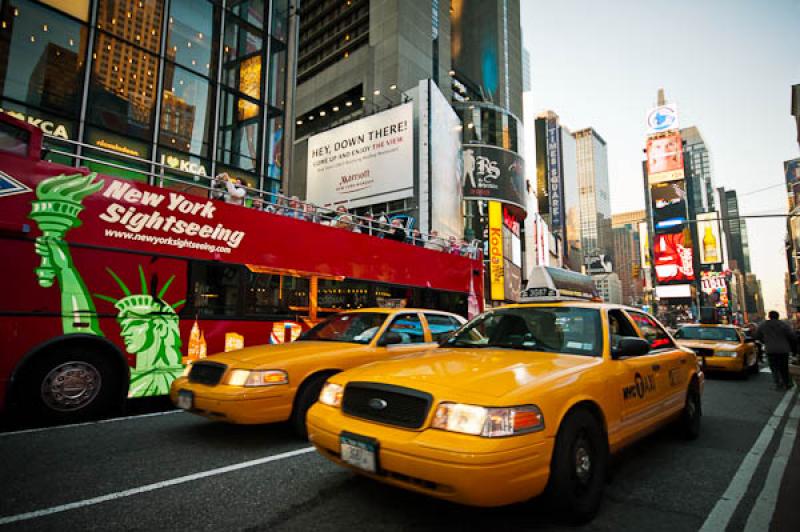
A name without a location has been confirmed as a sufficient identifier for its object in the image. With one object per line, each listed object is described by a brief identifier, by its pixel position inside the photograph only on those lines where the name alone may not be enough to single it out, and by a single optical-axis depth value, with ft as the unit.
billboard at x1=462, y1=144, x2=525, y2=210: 116.06
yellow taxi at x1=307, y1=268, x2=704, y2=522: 8.29
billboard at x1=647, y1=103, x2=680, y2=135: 287.89
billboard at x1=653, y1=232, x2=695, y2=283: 260.83
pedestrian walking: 31.65
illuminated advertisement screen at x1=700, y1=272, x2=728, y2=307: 290.46
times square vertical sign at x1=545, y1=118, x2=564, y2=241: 244.83
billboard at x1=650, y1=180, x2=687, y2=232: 271.90
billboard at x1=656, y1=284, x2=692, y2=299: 255.70
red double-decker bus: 17.62
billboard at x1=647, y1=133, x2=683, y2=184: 276.82
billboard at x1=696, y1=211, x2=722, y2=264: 302.25
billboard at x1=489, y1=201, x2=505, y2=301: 115.34
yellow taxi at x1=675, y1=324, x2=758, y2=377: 37.35
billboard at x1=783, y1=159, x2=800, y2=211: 245.00
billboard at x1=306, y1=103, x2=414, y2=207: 92.48
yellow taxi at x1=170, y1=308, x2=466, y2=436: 14.55
